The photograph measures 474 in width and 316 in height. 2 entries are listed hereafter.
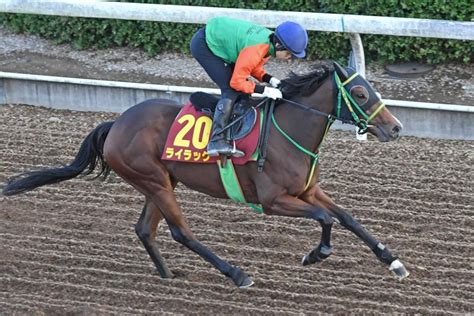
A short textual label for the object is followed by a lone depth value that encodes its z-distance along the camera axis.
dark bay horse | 12.70
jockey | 12.55
